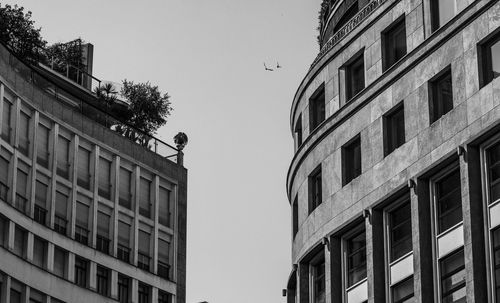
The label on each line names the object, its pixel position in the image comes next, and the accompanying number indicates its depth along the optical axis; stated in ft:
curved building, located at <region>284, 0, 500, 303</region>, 179.22
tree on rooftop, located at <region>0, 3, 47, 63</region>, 280.72
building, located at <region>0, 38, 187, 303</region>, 262.26
